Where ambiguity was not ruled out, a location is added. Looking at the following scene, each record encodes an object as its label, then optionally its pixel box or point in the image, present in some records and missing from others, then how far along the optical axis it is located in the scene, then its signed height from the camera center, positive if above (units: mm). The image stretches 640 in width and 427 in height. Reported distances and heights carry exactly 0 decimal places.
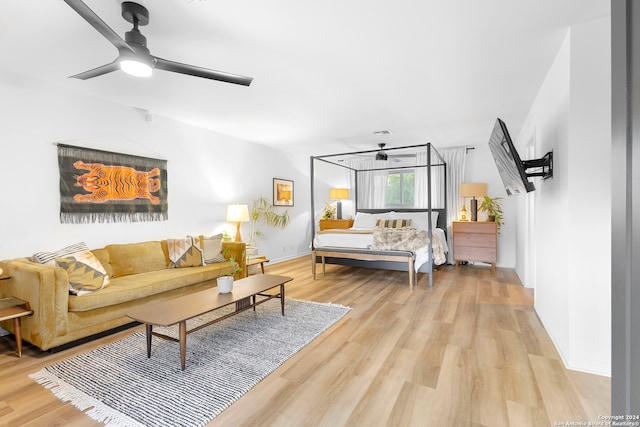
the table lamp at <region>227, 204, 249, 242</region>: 4922 +6
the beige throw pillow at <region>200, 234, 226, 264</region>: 4102 -488
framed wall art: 6339 +454
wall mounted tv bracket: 2553 +414
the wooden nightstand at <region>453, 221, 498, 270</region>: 5324 -514
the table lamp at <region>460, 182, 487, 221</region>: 5609 +378
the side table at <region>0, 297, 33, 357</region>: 2357 -767
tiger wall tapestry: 3290 +326
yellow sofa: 2414 -715
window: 6889 +571
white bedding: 4720 -466
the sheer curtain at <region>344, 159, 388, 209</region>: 7156 +677
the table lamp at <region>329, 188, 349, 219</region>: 7422 +466
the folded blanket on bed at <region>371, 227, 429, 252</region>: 4539 -403
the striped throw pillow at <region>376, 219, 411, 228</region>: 5812 -193
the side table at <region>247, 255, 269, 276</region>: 4561 -715
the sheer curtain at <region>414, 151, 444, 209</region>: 6383 +626
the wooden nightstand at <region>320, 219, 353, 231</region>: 7168 -236
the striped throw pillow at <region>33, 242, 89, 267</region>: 2836 -380
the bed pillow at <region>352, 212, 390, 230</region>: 6262 -128
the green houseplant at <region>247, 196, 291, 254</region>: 5691 -56
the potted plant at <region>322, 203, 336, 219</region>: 7816 +54
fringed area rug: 1745 -1109
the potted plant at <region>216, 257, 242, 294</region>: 2766 -644
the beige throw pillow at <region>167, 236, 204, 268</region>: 3867 -508
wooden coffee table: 2168 -734
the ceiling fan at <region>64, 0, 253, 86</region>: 1743 +1012
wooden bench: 4329 -643
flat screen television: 2295 +431
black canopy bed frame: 4406 -637
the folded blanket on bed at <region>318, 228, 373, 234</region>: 5134 -317
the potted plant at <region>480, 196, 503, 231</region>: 5573 +85
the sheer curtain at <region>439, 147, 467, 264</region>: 6137 +677
